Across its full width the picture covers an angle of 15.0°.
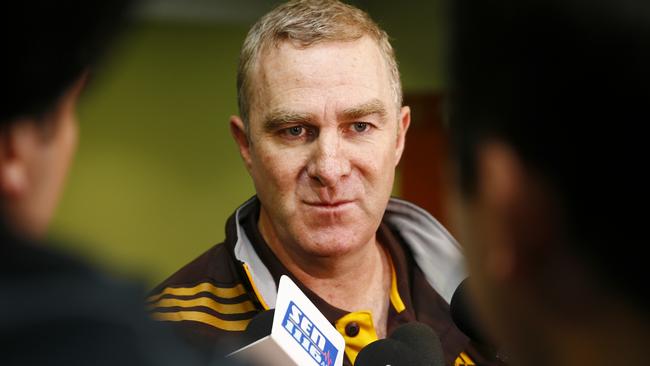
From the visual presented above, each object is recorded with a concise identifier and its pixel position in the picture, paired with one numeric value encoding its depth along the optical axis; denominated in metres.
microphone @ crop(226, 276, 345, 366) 2.04
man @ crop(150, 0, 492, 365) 2.36
